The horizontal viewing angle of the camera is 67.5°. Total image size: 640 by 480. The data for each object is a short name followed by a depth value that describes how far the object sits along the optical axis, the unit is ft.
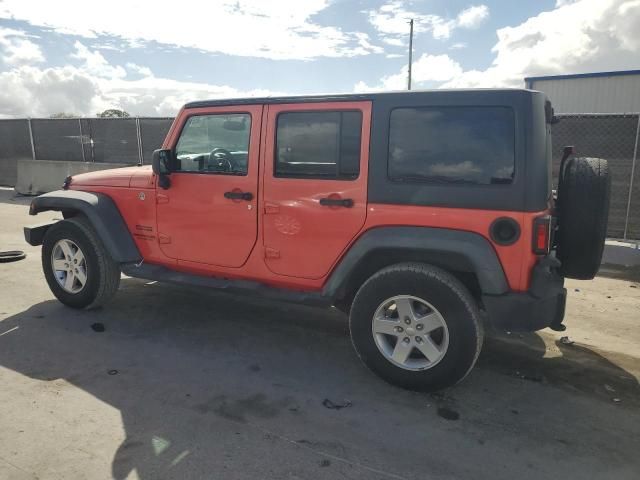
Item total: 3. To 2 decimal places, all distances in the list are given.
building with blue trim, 50.26
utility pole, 82.07
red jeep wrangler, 9.68
